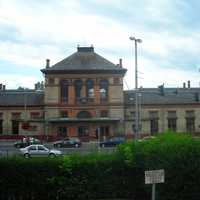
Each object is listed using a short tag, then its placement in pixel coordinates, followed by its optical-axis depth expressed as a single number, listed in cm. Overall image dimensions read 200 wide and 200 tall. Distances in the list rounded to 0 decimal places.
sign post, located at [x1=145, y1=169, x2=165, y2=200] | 1330
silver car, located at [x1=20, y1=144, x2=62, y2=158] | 4606
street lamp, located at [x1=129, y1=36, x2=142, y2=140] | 4400
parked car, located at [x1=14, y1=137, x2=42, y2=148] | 6042
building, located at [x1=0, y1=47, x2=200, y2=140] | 7744
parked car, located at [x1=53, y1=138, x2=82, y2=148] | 6213
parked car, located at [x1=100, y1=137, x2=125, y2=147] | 6009
